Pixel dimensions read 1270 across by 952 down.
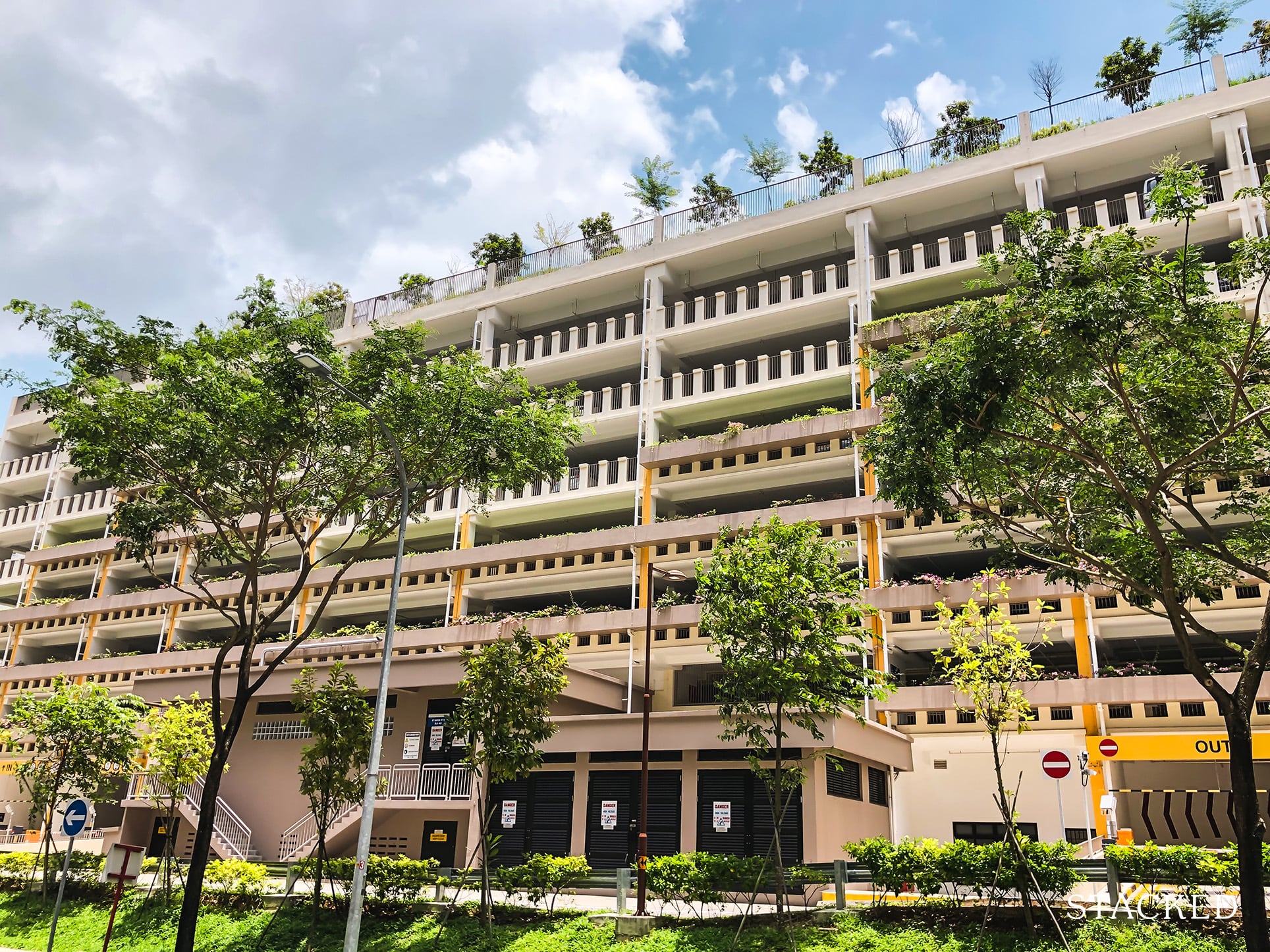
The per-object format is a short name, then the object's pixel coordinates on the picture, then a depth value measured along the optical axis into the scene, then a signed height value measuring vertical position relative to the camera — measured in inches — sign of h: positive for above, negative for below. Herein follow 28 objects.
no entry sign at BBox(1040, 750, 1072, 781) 636.7 +46.1
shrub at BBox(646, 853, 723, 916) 725.3 -35.6
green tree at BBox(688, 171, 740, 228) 1646.2 +982.9
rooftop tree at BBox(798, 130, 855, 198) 1576.0 +1004.4
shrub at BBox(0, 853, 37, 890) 1107.3 -66.4
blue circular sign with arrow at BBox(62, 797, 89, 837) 732.0 -5.5
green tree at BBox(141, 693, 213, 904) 948.0 +57.8
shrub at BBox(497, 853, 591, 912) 771.4 -39.0
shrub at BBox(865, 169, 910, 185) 1523.1 +958.6
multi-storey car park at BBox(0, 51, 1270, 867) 1032.2 +383.8
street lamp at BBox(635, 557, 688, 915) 714.8 -16.2
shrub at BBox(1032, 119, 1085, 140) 1407.5 +957.7
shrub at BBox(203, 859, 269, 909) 901.8 -59.9
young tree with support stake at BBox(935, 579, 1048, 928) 653.3 +108.8
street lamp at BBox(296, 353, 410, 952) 661.9 +52.4
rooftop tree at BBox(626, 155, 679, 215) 1695.4 +1036.8
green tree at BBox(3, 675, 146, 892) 1000.9 +69.2
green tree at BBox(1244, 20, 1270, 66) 1317.7 +1029.5
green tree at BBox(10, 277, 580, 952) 821.2 +316.5
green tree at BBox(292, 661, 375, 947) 821.9 +57.9
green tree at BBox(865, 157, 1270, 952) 544.1 +246.7
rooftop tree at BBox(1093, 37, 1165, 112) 1391.5 +1030.3
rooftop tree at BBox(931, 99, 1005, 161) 1471.5 +993.2
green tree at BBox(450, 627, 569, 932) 768.3 +86.4
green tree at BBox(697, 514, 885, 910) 698.2 +134.9
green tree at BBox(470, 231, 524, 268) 1870.1 +1023.0
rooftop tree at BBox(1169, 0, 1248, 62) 1330.0 +1039.3
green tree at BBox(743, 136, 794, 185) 1620.3 +1030.9
